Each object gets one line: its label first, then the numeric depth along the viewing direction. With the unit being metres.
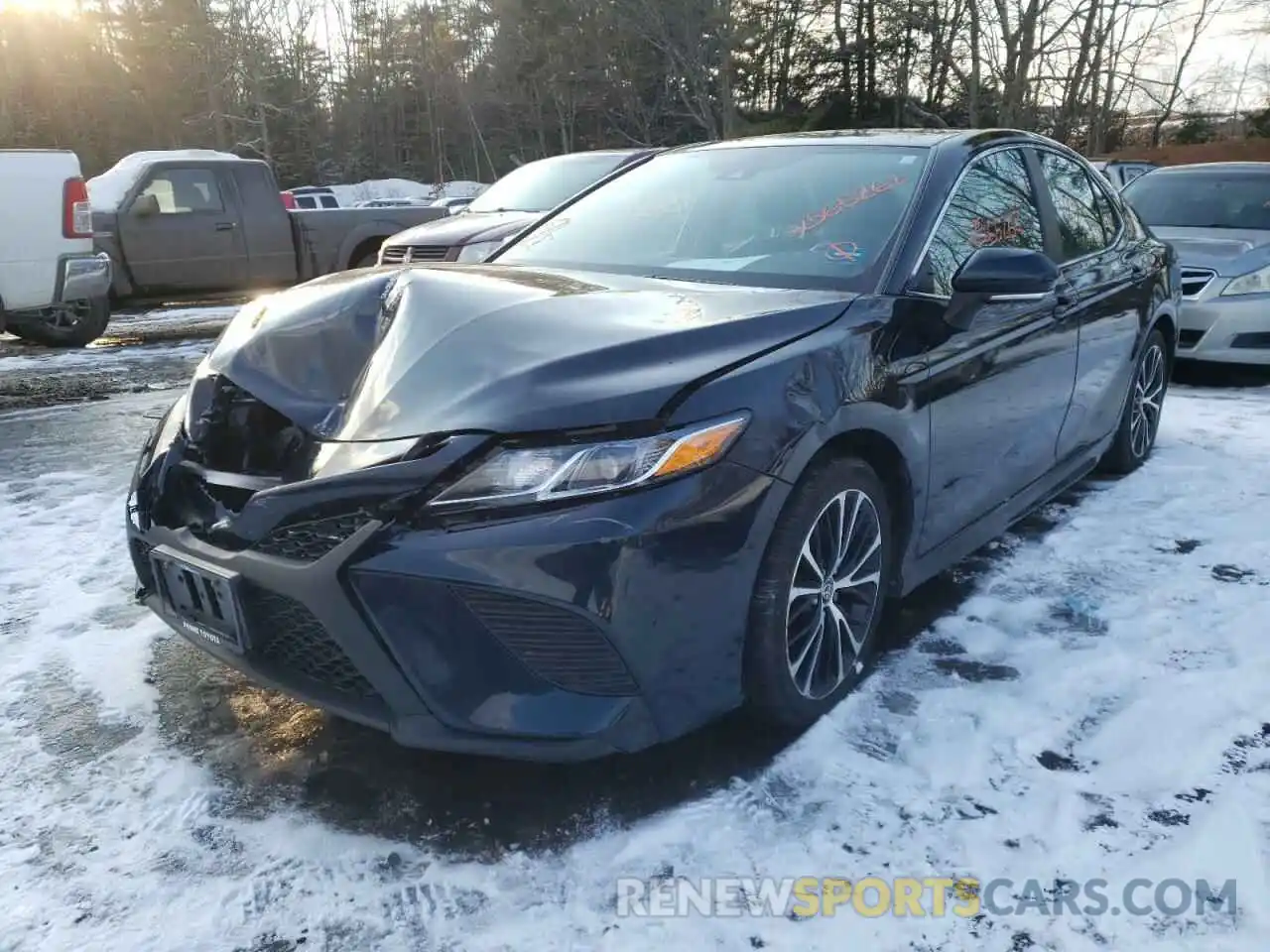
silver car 6.85
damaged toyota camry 2.05
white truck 8.08
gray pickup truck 11.02
